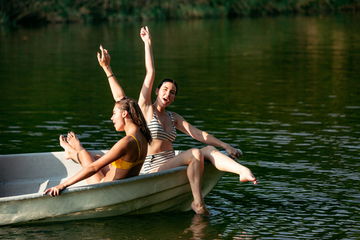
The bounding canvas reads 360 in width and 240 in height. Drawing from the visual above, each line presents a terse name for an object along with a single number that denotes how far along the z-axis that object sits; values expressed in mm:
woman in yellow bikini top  15653
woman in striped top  16377
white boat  15692
